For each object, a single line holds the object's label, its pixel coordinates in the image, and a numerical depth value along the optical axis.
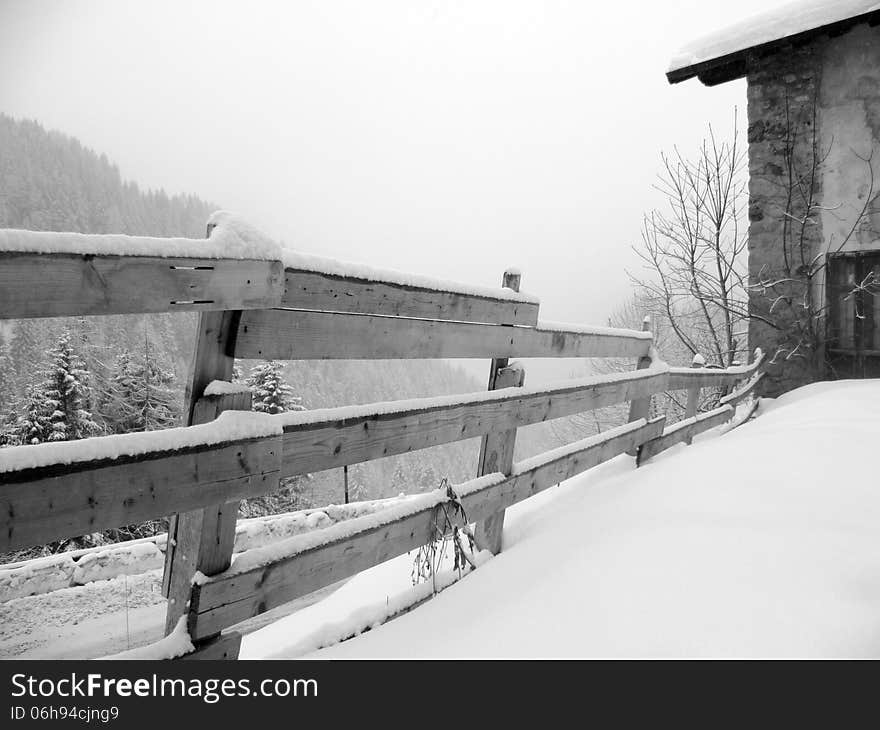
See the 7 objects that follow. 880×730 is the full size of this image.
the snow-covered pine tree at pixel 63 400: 16.30
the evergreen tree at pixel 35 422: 15.88
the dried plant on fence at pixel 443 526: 2.44
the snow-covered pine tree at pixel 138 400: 18.97
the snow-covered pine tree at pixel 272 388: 19.33
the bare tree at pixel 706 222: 9.94
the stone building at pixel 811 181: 7.20
